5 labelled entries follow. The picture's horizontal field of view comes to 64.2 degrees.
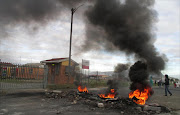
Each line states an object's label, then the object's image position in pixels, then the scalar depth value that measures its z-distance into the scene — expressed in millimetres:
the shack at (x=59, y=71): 15305
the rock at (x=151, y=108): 5898
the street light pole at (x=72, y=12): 14184
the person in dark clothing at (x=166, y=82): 11162
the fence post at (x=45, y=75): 12406
